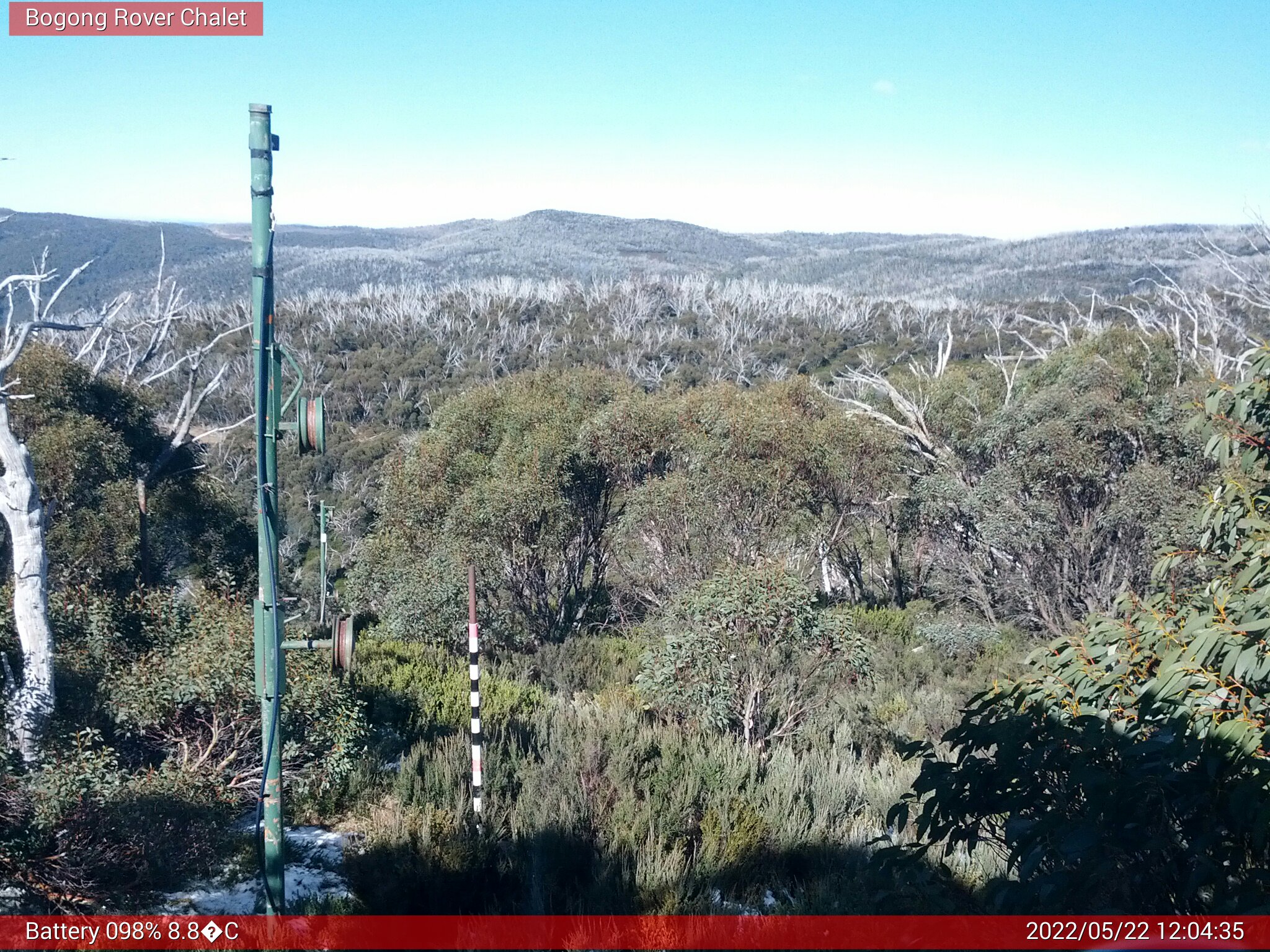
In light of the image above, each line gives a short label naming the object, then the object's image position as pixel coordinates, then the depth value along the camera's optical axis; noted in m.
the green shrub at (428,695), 7.62
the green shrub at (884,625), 13.68
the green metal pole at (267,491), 3.53
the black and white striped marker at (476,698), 5.49
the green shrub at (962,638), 12.84
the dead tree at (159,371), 9.48
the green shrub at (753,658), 7.86
